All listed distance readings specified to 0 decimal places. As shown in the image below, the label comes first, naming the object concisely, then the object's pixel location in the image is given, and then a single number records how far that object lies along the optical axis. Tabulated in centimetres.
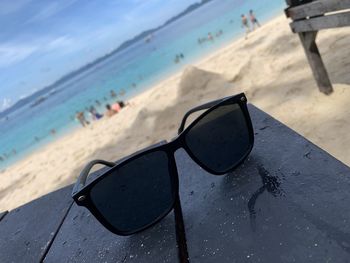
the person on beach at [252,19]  2020
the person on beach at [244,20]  2038
